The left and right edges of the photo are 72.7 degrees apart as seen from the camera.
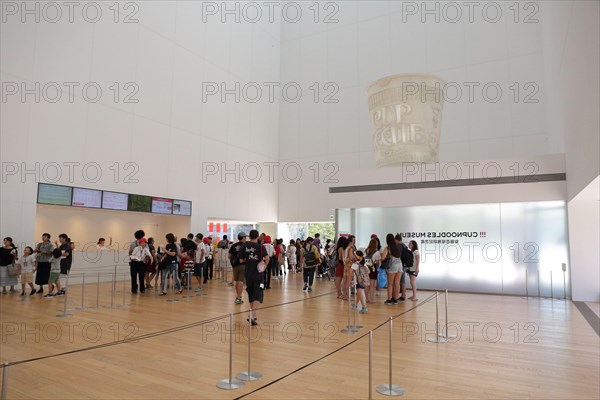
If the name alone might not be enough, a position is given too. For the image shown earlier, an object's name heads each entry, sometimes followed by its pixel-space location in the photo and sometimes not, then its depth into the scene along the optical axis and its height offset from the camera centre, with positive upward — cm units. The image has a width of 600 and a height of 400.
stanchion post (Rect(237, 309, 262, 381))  409 -147
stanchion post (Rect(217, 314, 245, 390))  386 -147
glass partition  1022 -20
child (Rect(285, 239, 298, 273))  1645 -88
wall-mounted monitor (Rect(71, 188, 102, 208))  1209 +94
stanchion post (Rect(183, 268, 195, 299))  1091 -126
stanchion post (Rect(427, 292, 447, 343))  562 -146
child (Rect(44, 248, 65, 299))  942 -100
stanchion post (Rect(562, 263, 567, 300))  994 -104
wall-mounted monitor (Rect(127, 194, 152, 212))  1373 +93
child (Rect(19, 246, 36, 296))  962 -91
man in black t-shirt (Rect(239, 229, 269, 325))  641 -56
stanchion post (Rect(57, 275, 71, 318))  714 -152
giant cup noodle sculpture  980 +291
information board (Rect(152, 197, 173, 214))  1459 +90
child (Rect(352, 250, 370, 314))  781 -86
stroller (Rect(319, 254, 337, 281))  1458 -137
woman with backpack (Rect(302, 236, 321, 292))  1046 -79
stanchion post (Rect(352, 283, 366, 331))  638 -148
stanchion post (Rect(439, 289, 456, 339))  584 -146
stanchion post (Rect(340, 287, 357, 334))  623 -148
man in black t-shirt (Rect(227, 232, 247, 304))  850 -89
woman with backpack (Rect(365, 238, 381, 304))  906 -73
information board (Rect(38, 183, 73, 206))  1125 +97
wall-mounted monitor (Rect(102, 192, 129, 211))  1294 +93
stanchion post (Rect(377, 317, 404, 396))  372 -145
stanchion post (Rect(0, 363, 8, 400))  213 -82
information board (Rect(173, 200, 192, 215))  1542 +89
